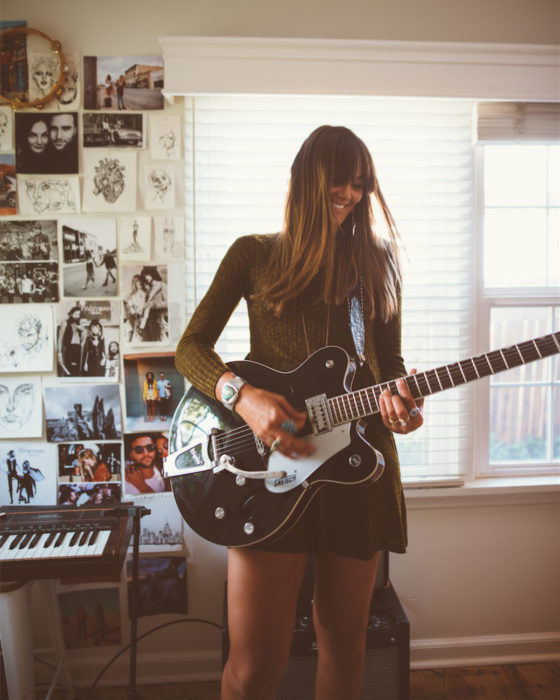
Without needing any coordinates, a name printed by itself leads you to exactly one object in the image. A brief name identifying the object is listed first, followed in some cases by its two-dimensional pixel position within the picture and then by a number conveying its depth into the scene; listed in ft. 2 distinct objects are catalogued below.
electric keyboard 4.21
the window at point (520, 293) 6.60
